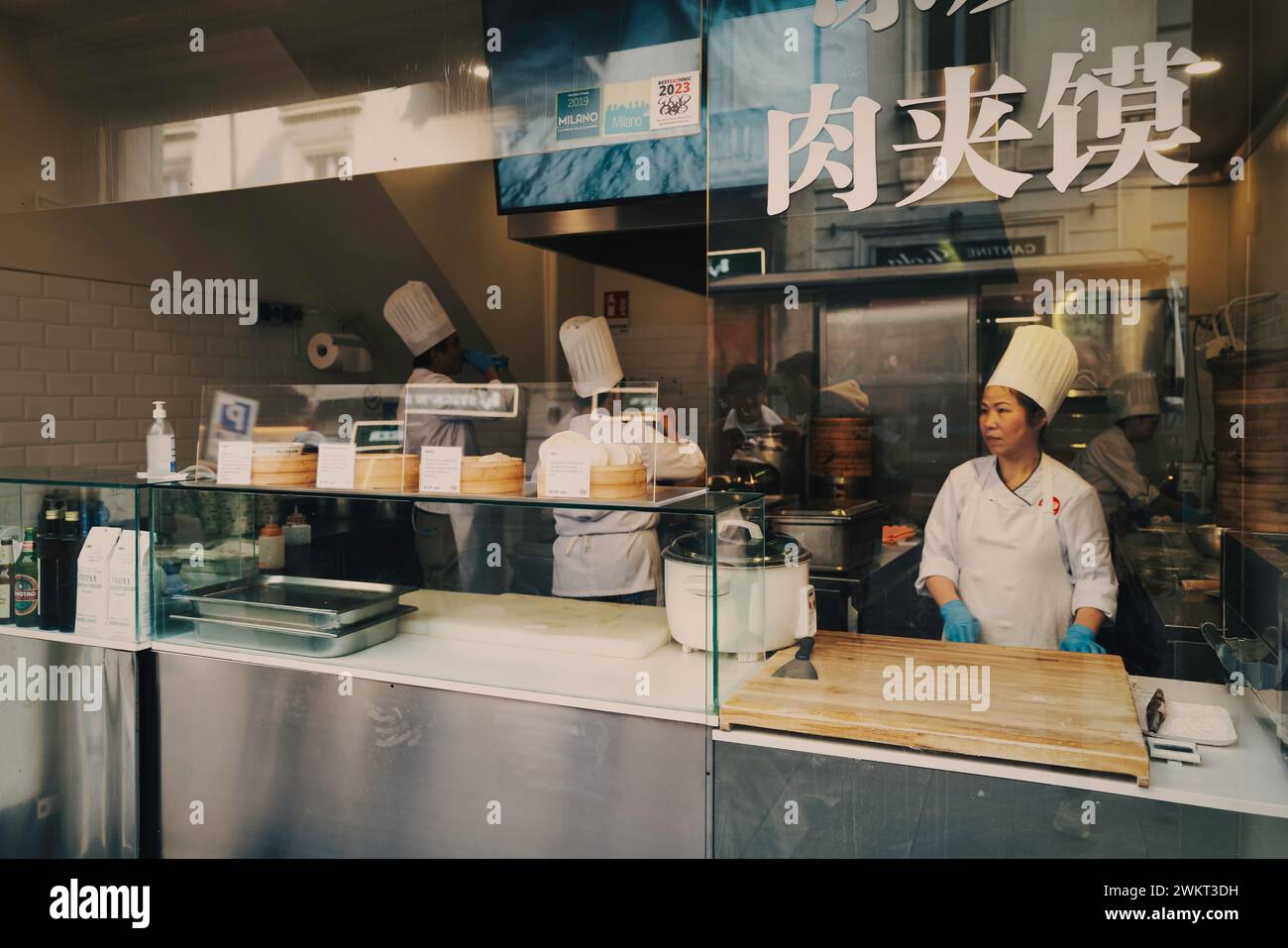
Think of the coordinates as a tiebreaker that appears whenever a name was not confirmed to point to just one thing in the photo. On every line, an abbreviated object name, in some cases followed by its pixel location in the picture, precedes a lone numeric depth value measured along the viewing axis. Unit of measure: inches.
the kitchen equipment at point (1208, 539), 96.0
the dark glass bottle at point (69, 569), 85.2
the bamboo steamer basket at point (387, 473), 75.2
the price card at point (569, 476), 68.1
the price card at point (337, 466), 76.4
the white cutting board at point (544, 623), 74.5
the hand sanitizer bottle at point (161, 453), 86.0
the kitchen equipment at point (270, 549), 90.9
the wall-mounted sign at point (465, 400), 75.0
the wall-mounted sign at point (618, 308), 238.7
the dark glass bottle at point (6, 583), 86.7
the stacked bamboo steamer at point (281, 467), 79.0
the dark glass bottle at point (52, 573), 85.1
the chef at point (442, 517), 76.0
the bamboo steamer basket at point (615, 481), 67.9
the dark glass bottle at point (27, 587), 86.1
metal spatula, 66.7
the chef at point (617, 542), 69.8
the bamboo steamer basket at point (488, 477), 71.4
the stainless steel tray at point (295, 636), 76.0
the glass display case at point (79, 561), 82.4
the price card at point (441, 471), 72.1
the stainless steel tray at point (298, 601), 76.7
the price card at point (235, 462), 80.1
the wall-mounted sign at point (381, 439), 76.3
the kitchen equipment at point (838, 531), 108.0
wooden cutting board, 54.5
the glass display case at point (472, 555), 68.2
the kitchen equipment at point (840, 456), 109.1
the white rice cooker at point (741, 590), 66.4
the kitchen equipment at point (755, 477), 113.7
